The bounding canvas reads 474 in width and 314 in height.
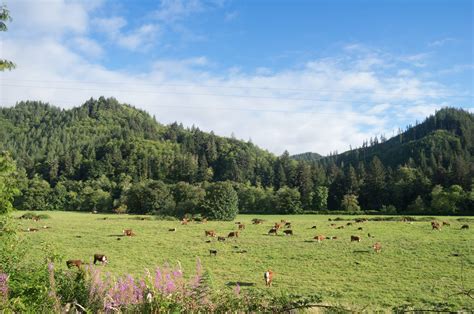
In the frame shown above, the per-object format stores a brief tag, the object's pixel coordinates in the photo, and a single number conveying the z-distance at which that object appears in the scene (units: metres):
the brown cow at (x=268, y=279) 19.73
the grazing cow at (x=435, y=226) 46.45
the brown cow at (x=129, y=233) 42.47
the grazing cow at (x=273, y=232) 44.78
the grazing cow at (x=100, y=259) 25.45
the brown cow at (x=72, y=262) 22.72
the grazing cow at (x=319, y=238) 37.95
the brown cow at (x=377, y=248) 30.67
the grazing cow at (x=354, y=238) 37.31
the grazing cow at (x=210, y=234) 41.84
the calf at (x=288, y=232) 44.02
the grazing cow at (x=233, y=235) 40.94
